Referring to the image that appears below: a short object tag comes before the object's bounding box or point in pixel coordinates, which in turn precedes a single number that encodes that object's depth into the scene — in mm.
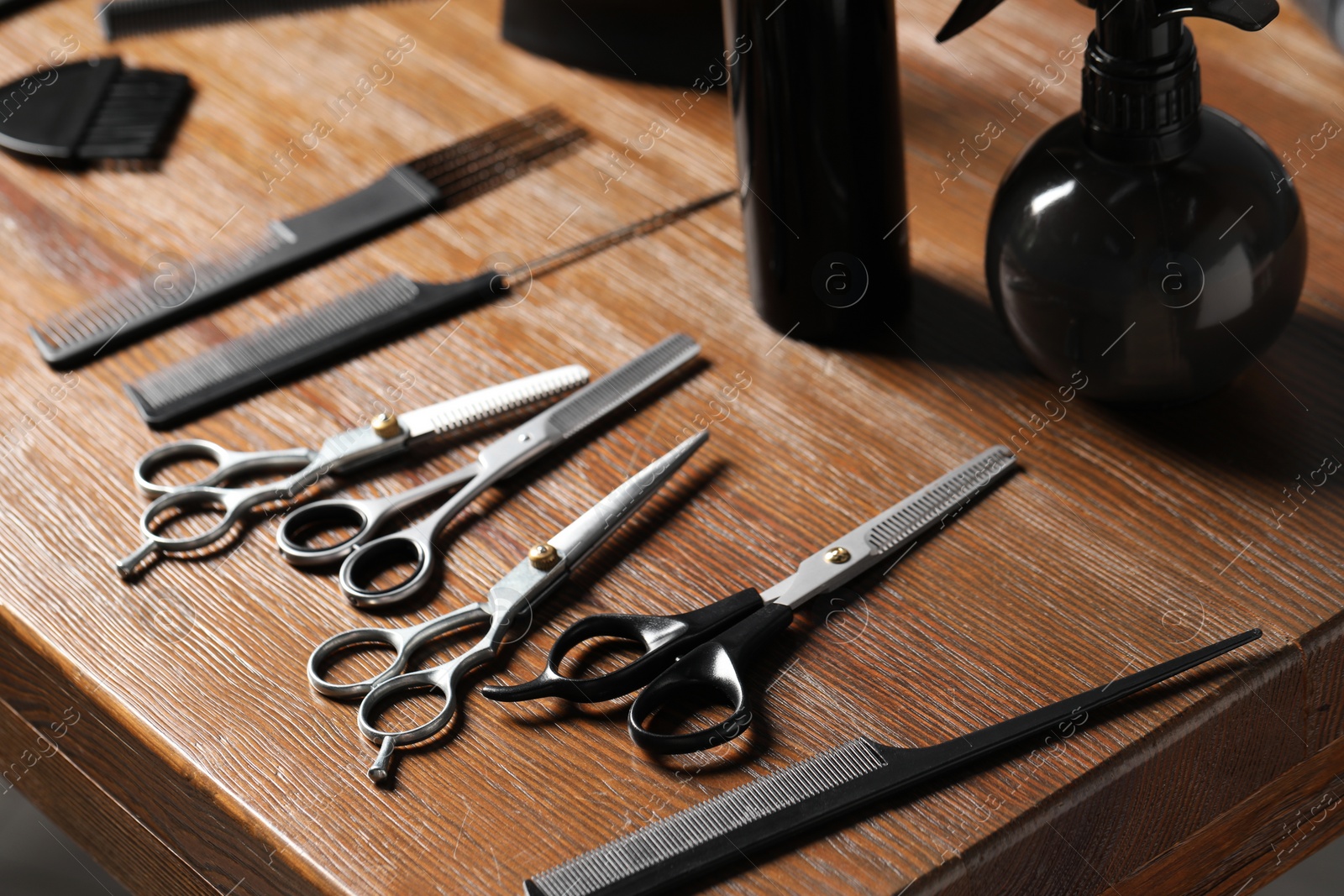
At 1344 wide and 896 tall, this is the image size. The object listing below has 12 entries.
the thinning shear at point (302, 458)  1151
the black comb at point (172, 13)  1406
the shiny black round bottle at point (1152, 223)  1093
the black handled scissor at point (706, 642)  1073
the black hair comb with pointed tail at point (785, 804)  1040
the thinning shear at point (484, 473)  1127
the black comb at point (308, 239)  1240
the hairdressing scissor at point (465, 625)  1088
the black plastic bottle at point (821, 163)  1133
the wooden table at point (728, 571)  1067
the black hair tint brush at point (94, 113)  1330
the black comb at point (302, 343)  1204
